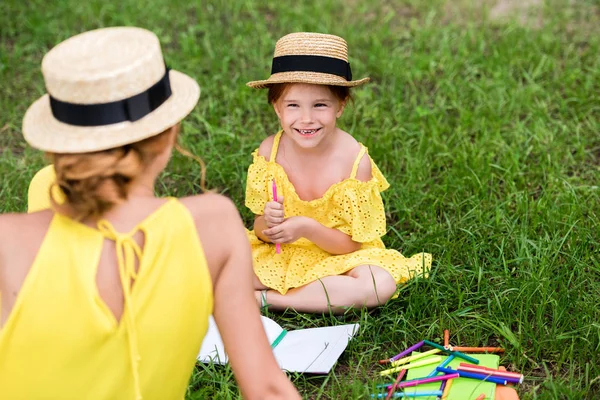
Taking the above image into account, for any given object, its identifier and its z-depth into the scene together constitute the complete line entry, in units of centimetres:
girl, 318
